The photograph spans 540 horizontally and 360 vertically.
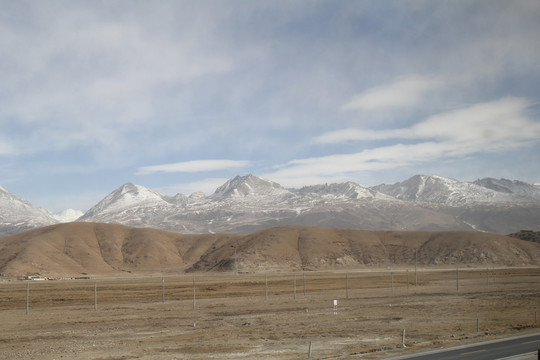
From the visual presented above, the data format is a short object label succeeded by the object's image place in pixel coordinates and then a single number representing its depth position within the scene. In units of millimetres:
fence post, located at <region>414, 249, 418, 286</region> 158200
